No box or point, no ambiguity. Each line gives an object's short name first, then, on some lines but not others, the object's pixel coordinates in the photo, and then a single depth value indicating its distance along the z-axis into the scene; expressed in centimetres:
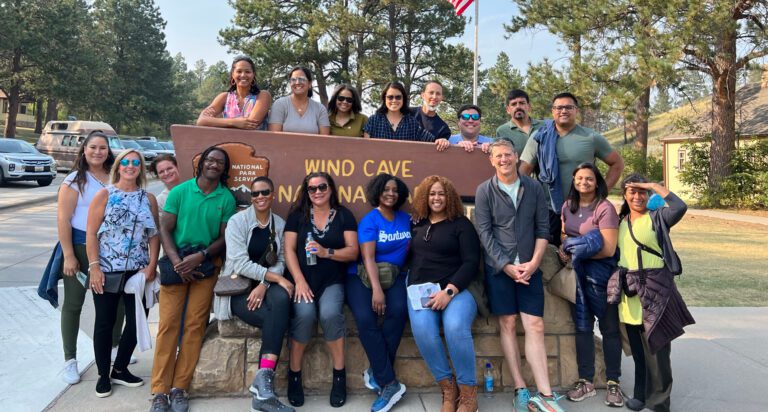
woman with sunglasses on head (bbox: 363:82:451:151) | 433
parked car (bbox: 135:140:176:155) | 2769
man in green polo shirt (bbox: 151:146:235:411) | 334
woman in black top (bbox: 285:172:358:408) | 337
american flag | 1470
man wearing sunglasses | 434
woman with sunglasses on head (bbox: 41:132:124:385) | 350
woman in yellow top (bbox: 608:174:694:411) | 320
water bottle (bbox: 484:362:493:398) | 353
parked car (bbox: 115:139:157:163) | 2387
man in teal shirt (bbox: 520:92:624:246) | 381
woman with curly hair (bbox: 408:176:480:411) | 320
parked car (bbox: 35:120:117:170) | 2253
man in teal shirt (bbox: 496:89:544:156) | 427
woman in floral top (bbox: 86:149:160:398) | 338
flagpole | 1889
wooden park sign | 410
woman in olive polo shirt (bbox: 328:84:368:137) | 432
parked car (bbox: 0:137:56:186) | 1656
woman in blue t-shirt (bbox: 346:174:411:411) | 338
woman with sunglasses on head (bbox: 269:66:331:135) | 423
